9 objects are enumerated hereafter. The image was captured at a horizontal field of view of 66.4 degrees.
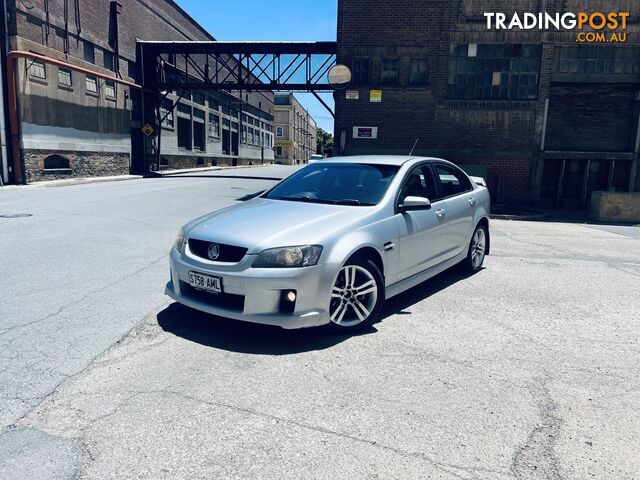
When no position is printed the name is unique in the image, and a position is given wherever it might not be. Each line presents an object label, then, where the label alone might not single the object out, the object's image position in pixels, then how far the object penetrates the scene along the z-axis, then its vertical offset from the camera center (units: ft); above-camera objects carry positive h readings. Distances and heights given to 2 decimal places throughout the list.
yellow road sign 97.96 +4.41
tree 428.97 +17.67
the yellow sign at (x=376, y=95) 59.52 +7.78
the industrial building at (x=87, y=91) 67.56 +9.83
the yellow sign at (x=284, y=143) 271.69 +7.31
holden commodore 12.89 -2.54
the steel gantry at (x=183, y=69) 87.04 +17.20
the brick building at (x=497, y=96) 57.11 +8.13
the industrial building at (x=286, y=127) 271.69 +16.58
